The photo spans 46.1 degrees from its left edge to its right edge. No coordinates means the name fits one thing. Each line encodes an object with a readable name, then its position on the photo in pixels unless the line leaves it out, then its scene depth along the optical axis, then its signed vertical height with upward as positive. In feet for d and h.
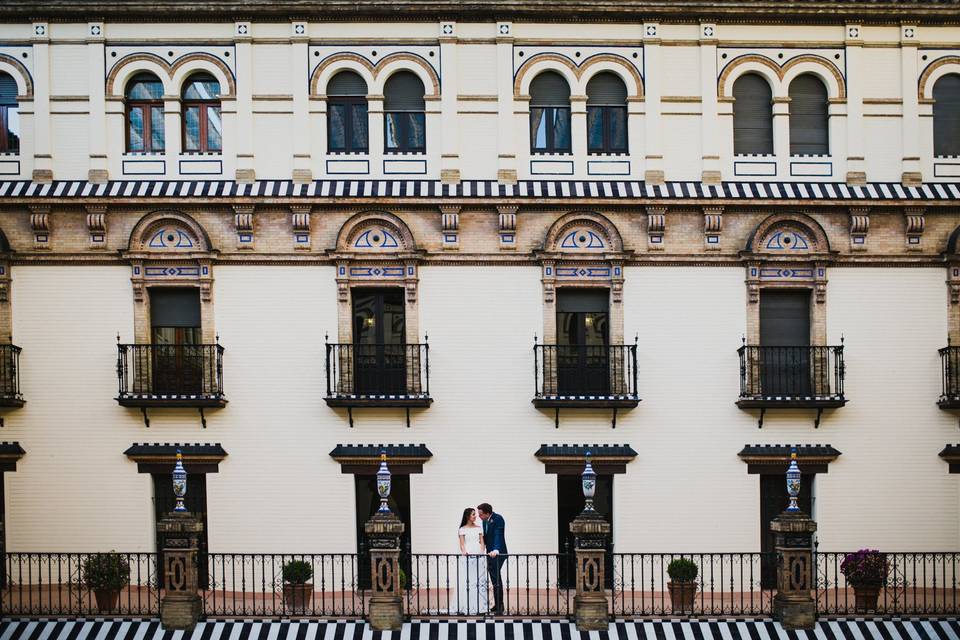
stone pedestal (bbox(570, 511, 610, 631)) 57.11 -12.56
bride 57.72 -12.62
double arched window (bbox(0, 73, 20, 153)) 68.30 +13.14
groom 60.08 -11.24
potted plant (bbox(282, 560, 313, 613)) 60.85 -13.78
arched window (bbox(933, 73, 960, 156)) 69.15 +12.33
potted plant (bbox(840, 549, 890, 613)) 59.98 -13.59
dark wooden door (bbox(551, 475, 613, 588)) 67.10 -10.73
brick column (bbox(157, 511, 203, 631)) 57.11 -12.22
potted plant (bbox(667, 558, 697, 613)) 60.75 -13.91
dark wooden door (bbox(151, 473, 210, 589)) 66.95 -9.90
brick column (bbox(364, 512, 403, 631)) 57.06 -12.45
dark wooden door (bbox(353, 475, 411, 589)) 66.95 -10.15
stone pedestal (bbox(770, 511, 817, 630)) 57.41 -12.88
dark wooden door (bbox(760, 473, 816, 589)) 67.46 -10.66
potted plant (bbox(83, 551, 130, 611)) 59.06 -12.89
